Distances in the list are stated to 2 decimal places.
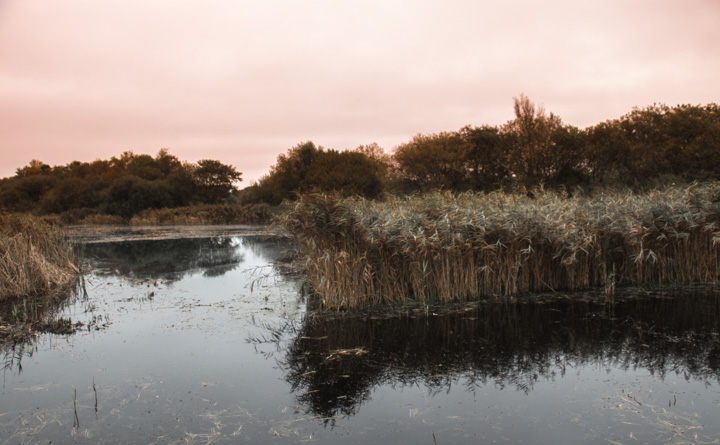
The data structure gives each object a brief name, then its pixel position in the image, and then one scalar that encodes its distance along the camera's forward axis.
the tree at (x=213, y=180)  56.19
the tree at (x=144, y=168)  64.69
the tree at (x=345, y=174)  44.53
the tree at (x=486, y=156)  42.28
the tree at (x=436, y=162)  42.44
